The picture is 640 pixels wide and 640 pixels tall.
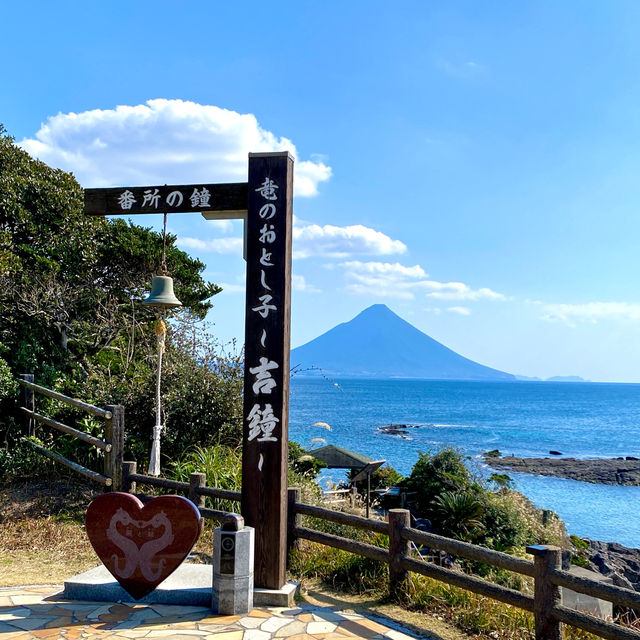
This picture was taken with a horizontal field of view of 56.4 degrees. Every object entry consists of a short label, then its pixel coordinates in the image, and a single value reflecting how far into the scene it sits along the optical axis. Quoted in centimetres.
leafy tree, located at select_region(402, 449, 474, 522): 1169
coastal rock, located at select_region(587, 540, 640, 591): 1359
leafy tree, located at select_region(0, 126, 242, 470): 923
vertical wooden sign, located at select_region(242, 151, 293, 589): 513
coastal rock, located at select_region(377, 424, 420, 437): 5322
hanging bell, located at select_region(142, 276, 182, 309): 616
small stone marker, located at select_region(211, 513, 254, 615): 469
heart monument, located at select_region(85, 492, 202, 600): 495
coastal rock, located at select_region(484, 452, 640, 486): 3550
